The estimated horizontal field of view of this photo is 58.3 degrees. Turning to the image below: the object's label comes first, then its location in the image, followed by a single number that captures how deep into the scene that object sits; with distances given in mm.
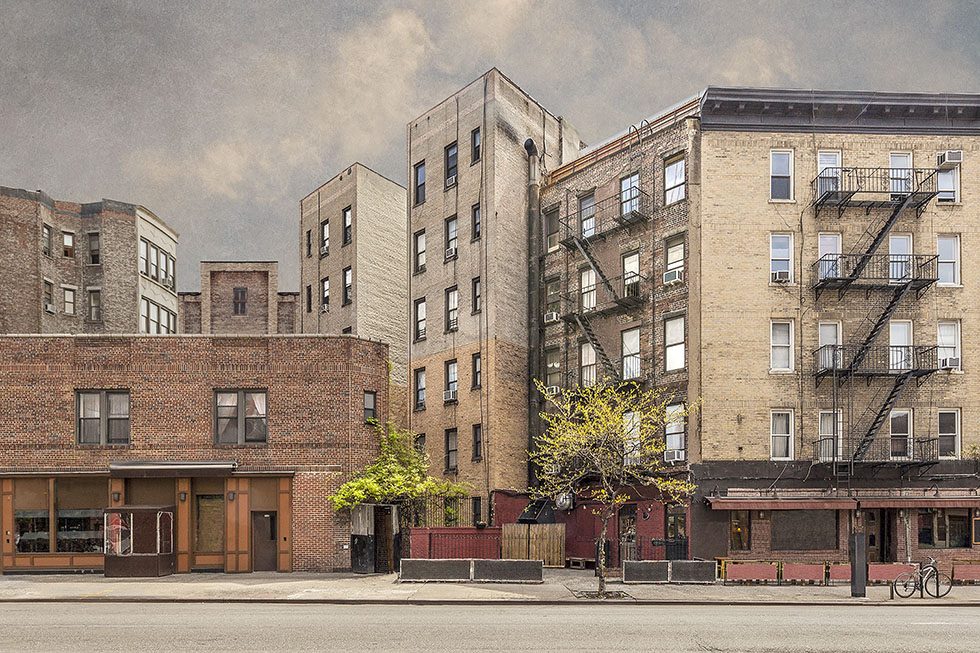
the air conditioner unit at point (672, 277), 34875
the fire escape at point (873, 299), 32875
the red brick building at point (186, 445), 30766
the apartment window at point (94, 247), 53312
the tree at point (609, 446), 28484
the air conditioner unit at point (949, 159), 33844
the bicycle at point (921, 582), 25078
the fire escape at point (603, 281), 36844
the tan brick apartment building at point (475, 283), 40719
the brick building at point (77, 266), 49250
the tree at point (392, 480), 30656
